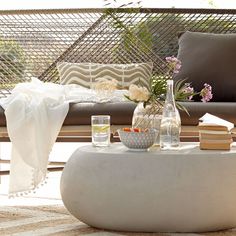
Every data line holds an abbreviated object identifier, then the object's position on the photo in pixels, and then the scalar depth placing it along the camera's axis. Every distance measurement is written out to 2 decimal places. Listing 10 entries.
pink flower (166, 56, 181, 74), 3.78
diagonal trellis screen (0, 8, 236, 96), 6.33
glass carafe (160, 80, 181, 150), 3.52
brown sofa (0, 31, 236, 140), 4.71
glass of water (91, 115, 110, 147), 3.58
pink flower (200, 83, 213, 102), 3.81
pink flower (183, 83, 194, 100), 3.76
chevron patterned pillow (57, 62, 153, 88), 5.79
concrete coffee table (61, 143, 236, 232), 3.22
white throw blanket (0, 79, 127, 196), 4.41
